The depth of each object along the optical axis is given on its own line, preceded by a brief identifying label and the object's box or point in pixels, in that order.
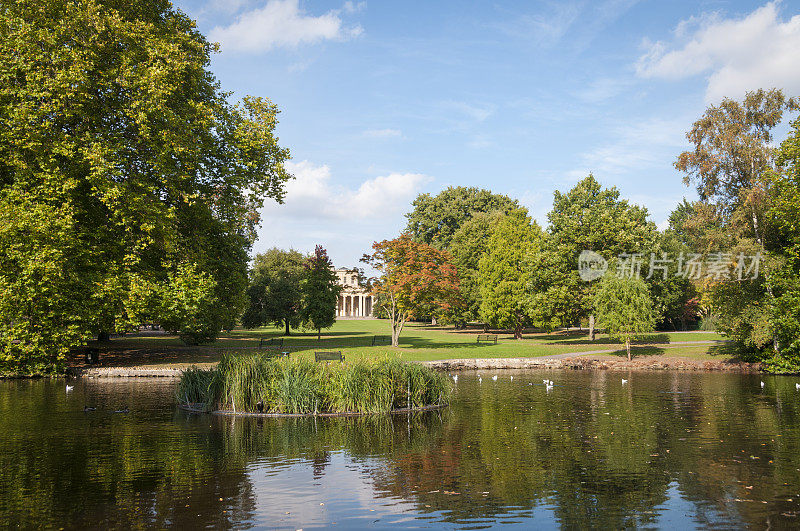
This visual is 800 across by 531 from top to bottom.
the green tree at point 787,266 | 29.94
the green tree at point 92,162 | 28.12
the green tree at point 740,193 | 33.47
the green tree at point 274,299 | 60.75
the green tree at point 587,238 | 49.69
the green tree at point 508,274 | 58.47
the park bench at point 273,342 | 46.50
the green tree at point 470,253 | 73.88
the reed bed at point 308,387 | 19.67
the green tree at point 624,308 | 39.38
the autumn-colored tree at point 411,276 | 45.75
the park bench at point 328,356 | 27.84
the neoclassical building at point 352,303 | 157.74
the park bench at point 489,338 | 56.09
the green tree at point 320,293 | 57.56
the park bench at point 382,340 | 52.33
